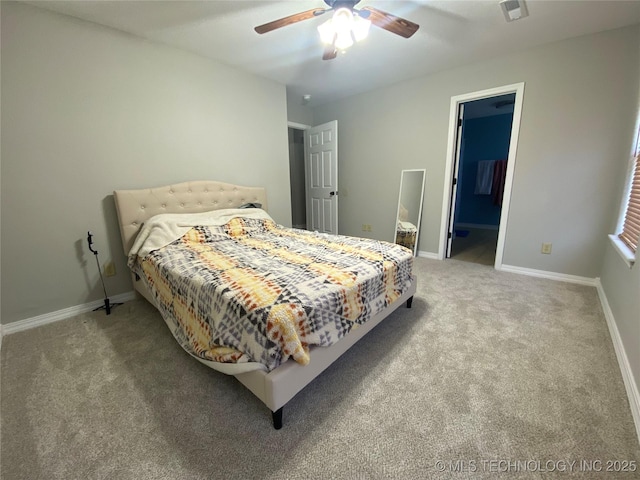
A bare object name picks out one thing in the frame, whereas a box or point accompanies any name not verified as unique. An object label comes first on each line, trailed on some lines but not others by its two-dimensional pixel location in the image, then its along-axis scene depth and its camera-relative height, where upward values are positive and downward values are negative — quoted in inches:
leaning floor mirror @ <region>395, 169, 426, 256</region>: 143.7 -16.5
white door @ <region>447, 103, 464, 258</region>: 129.3 -0.2
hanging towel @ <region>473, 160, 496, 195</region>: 212.7 +0.2
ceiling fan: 65.2 +38.8
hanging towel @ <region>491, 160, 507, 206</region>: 207.9 -3.1
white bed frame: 44.7 -15.6
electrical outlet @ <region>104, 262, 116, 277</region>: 94.7 -31.0
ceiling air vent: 75.0 +48.0
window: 75.7 -12.8
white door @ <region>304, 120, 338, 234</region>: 159.3 +1.9
